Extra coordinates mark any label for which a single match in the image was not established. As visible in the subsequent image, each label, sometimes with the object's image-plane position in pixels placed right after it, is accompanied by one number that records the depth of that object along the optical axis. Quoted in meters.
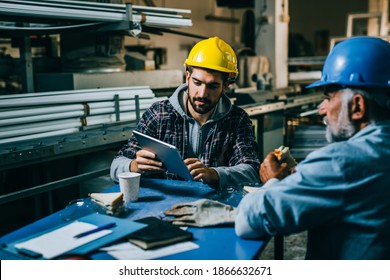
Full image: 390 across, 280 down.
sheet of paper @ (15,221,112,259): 1.21
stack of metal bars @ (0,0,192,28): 2.36
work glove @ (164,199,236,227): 1.44
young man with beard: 2.28
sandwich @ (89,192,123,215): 1.54
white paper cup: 1.69
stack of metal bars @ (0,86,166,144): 2.40
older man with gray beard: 1.19
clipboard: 1.21
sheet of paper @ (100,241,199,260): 1.21
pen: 1.30
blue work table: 1.25
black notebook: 1.26
